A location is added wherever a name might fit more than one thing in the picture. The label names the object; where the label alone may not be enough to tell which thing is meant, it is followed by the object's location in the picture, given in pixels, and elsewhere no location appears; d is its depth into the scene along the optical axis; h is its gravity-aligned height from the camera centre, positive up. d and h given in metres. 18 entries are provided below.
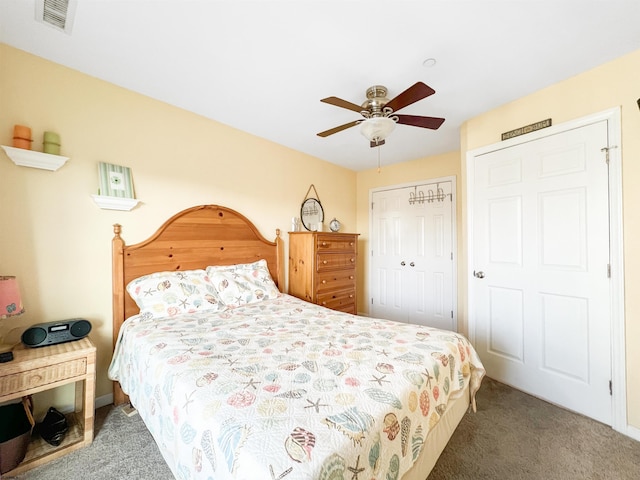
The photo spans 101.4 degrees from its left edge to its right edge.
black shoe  1.54 -1.12
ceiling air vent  1.38 +1.27
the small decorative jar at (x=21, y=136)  1.64 +0.68
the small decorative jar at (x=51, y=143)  1.73 +0.67
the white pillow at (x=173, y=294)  1.95 -0.41
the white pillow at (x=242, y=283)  2.33 -0.40
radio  1.54 -0.54
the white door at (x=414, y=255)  3.52 -0.25
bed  0.79 -0.59
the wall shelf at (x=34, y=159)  1.61 +0.55
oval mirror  3.52 +0.35
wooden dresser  3.00 -0.36
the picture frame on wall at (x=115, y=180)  1.96 +0.48
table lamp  1.37 -0.30
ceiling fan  1.69 +0.84
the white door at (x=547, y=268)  1.84 -0.26
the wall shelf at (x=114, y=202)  1.93 +0.31
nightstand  1.36 -0.74
